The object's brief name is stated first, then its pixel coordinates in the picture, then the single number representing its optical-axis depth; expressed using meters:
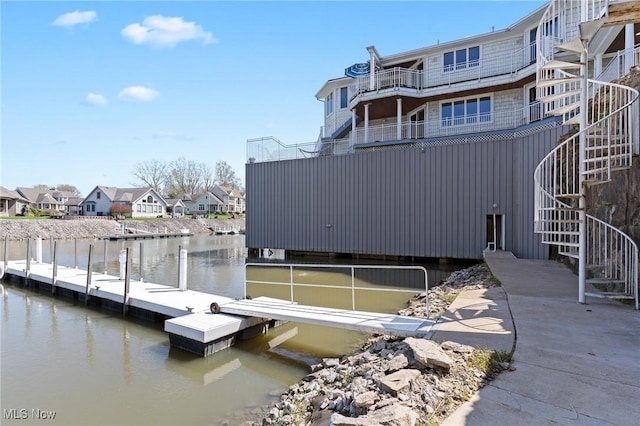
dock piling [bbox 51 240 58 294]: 10.00
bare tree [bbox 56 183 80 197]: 74.25
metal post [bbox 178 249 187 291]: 8.27
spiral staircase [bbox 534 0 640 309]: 5.07
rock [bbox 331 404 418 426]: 2.38
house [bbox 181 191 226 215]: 62.25
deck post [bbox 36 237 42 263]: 12.81
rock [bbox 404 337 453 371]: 3.11
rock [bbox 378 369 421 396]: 2.89
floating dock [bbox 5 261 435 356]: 5.16
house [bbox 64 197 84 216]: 56.25
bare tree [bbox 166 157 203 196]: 66.00
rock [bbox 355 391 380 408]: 2.81
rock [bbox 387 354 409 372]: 3.35
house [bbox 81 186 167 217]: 48.94
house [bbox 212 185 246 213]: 63.97
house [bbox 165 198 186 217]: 56.91
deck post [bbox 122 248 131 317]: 7.88
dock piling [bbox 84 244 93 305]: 8.89
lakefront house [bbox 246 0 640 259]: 12.19
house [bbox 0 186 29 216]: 42.66
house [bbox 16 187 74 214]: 53.83
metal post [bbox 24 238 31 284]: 11.05
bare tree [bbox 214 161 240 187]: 71.01
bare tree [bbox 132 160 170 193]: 61.72
